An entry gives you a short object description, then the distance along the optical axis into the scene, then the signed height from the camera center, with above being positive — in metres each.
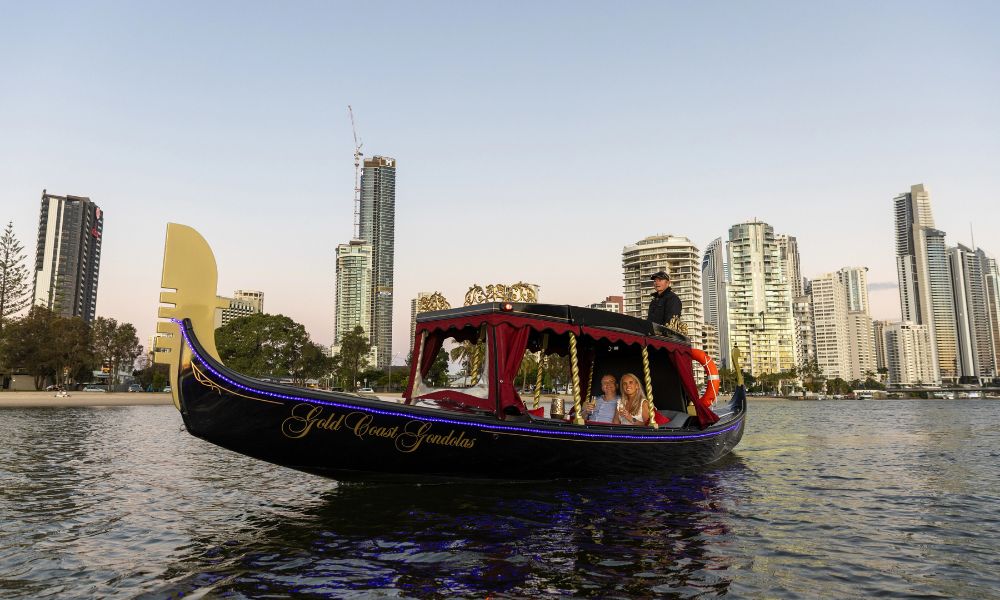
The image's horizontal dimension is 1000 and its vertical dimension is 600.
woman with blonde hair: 12.13 -0.55
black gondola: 8.44 -0.53
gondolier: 13.73 +1.72
